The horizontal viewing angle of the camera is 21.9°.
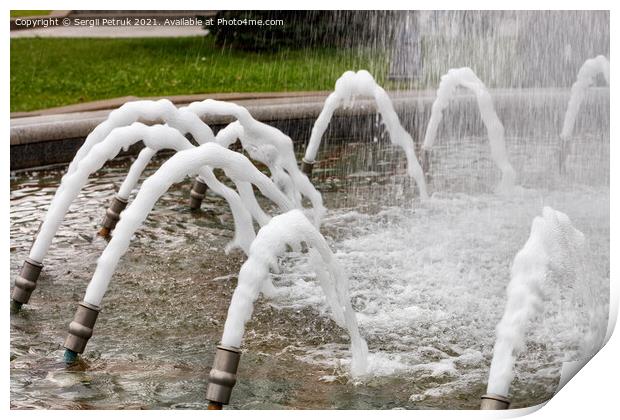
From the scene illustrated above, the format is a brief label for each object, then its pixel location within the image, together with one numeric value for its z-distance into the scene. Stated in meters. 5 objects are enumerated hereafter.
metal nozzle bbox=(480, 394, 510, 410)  6.04
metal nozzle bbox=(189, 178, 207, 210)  11.79
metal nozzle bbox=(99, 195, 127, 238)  10.77
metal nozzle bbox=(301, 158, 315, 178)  12.72
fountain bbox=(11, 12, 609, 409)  6.91
